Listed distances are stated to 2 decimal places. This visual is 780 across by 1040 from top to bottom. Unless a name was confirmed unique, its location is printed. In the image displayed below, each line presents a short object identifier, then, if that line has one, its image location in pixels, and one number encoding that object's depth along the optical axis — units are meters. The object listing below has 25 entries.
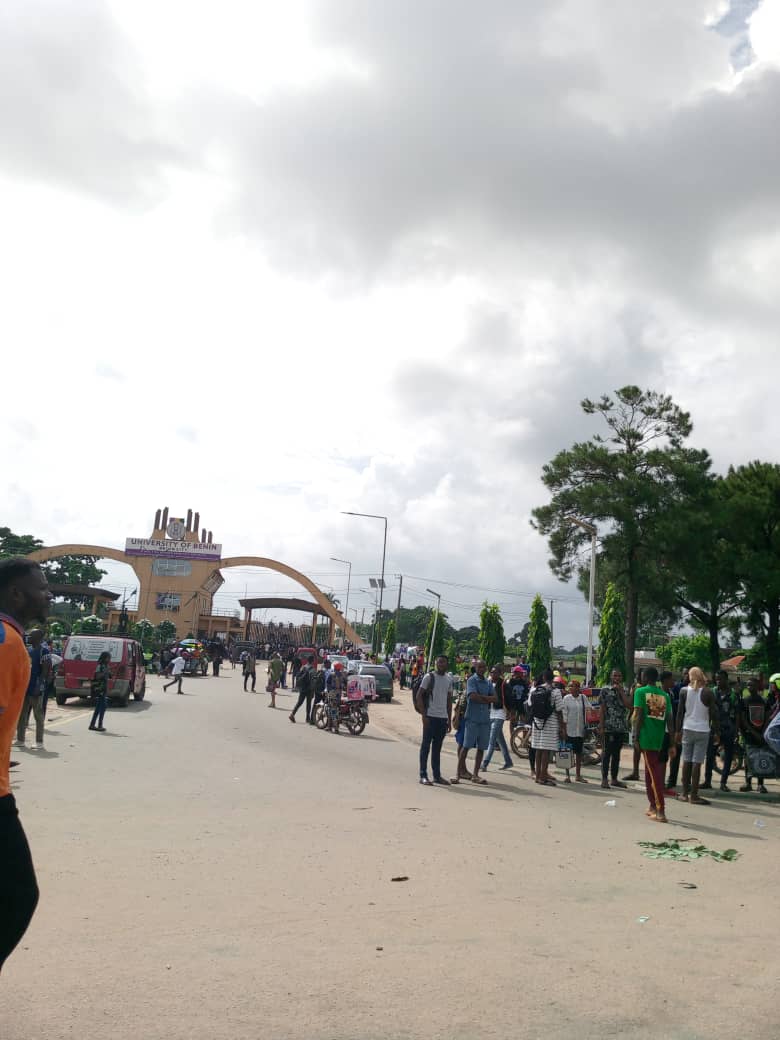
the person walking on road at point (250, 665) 35.06
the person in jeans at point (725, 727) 13.71
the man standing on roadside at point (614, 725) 13.08
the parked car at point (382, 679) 37.09
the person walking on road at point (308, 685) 22.77
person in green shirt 10.15
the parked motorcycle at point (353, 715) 20.55
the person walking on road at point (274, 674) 27.75
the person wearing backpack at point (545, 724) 12.80
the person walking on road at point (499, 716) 14.02
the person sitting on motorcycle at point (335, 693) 20.48
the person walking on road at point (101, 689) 17.05
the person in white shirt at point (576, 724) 13.54
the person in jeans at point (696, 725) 11.63
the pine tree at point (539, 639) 37.94
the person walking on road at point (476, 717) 12.48
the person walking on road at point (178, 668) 29.69
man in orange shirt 3.14
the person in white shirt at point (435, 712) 12.20
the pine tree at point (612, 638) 28.84
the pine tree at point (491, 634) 40.59
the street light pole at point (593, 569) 27.05
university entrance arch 82.88
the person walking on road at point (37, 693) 13.57
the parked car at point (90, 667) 22.55
